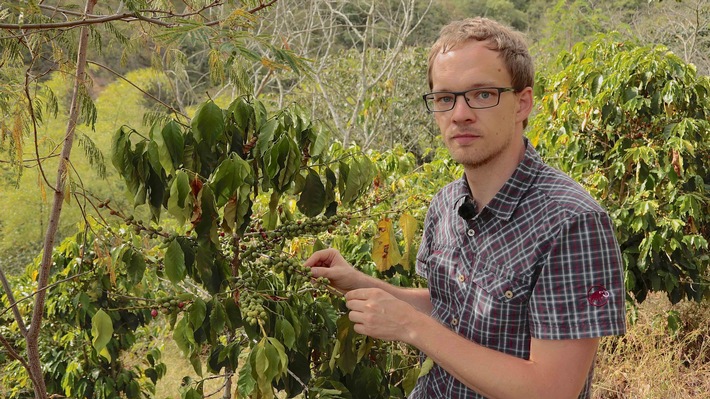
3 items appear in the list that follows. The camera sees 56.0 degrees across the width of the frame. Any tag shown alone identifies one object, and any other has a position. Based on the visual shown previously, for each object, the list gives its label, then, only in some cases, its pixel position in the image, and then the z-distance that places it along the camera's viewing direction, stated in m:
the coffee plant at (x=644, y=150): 3.73
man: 1.25
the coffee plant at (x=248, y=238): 1.47
